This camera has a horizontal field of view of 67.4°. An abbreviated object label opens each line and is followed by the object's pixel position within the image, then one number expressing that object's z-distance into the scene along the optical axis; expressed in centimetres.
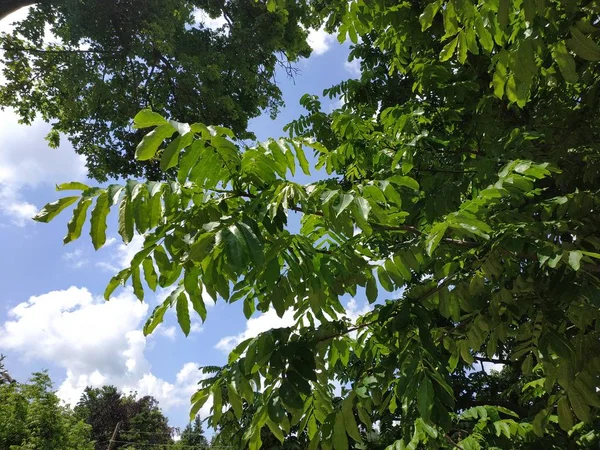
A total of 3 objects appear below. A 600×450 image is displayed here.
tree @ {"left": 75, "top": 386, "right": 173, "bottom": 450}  3244
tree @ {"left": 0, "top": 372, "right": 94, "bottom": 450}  1202
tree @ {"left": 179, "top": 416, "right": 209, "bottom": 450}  3411
